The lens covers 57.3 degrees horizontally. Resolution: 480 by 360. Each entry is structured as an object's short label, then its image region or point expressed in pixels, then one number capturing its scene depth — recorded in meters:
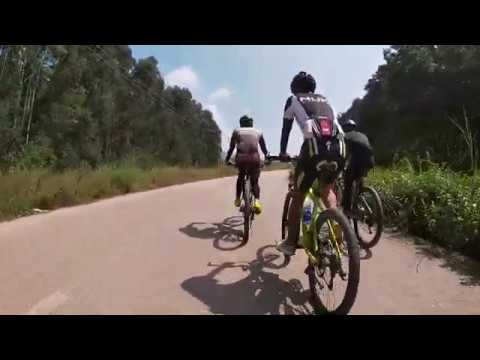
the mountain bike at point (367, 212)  5.89
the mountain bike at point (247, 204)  6.12
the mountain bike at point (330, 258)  3.10
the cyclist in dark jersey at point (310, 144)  3.84
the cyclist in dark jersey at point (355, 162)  6.20
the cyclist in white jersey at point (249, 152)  6.69
